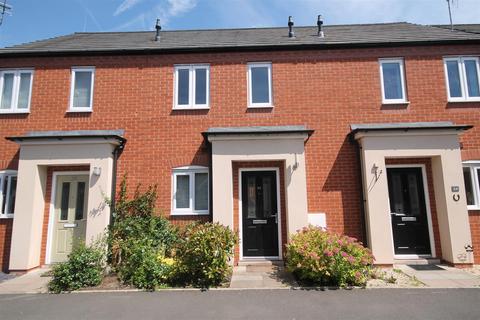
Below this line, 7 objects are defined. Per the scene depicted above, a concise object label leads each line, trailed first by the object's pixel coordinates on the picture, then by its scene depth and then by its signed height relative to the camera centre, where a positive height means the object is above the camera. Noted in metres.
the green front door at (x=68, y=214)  8.51 -0.03
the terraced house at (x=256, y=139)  8.03 +1.96
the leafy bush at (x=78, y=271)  6.46 -1.27
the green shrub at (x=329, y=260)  6.29 -1.06
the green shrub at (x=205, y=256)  6.39 -0.94
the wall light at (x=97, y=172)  8.16 +1.08
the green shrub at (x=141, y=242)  6.59 -0.73
